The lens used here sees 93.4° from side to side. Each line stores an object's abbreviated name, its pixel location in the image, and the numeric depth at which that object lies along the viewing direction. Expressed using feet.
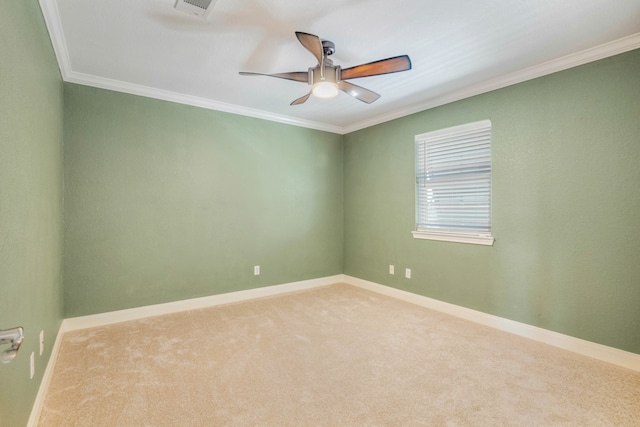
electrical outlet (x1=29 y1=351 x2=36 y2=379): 5.35
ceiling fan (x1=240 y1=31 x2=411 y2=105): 6.86
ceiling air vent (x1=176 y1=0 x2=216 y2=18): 6.18
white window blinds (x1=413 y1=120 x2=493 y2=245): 10.55
